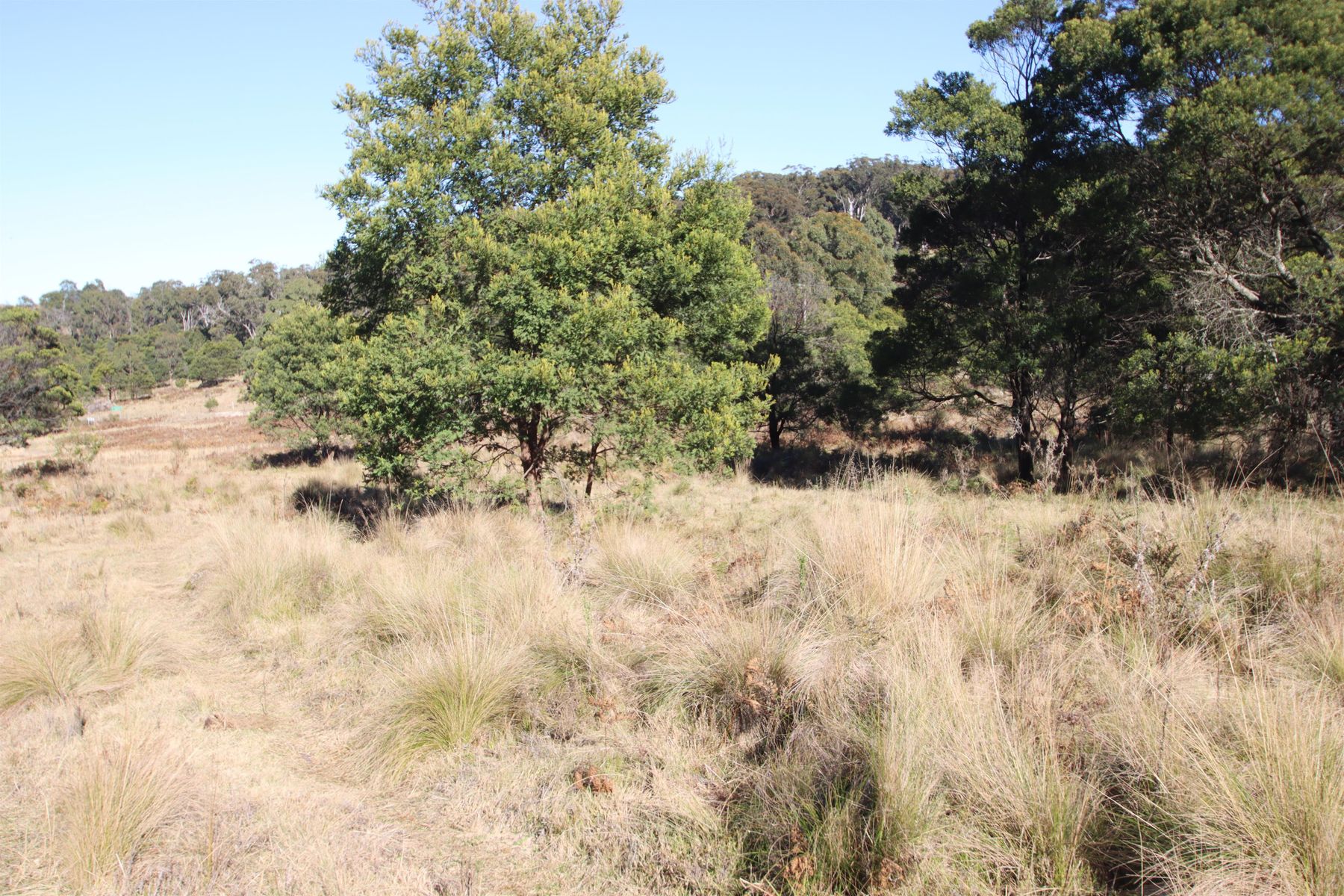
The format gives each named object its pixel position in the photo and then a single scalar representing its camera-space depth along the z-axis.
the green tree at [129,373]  66.94
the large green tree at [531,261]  9.53
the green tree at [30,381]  22.47
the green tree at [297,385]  28.08
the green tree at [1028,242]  14.83
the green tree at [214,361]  73.56
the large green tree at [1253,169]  11.30
